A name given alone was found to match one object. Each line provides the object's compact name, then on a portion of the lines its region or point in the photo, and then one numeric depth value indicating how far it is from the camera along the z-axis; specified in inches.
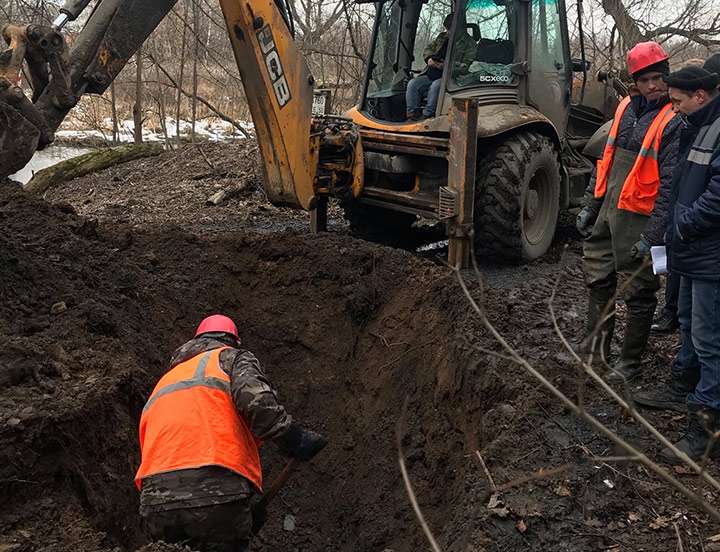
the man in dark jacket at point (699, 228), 139.0
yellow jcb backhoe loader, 245.9
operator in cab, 265.0
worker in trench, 129.7
